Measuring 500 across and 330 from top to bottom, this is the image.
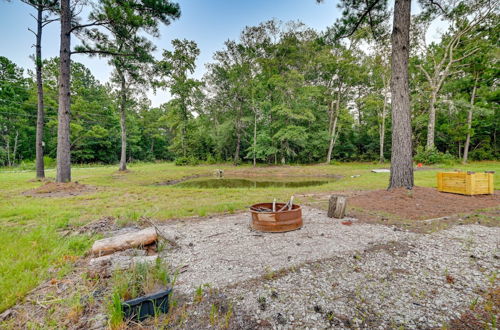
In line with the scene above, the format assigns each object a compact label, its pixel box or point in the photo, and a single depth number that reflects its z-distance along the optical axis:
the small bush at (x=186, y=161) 23.42
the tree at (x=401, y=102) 5.76
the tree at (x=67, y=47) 7.61
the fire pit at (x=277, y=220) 3.54
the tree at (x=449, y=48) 14.43
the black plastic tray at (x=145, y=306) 1.58
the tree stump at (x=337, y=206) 4.28
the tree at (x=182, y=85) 20.66
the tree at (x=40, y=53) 8.99
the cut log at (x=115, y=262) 2.26
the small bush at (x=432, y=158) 15.62
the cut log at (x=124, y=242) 2.75
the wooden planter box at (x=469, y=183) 5.94
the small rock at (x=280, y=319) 1.62
